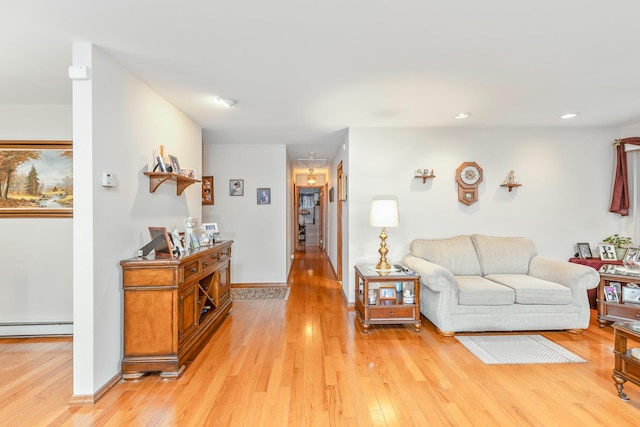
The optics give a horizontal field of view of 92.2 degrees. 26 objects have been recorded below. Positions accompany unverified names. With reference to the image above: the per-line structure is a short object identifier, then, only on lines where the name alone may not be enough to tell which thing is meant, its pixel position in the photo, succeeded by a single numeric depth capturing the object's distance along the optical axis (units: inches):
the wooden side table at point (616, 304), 125.1
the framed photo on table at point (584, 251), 158.9
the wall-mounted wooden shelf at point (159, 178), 105.3
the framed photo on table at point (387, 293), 131.0
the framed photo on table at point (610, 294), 130.8
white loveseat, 121.8
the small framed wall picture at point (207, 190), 200.2
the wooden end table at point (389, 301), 128.5
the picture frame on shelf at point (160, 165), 106.5
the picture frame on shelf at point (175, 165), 116.9
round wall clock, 159.2
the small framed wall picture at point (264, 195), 203.3
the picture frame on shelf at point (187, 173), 125.0
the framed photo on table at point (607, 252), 154.2
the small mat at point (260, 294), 175.2
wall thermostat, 84.2
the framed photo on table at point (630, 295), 126.6
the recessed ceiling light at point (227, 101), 119.9
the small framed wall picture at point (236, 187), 202.4
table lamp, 136.8
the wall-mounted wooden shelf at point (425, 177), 157.5
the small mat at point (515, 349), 102.3
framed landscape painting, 124.0
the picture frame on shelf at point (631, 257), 134.8
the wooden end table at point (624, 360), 77.5
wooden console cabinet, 90.6
